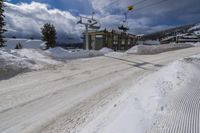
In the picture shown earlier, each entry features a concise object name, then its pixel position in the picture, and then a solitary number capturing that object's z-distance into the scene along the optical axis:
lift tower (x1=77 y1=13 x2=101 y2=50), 14.85
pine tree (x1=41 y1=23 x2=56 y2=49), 19.67
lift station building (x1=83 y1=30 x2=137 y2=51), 20.80
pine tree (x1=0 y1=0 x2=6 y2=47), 14.61
